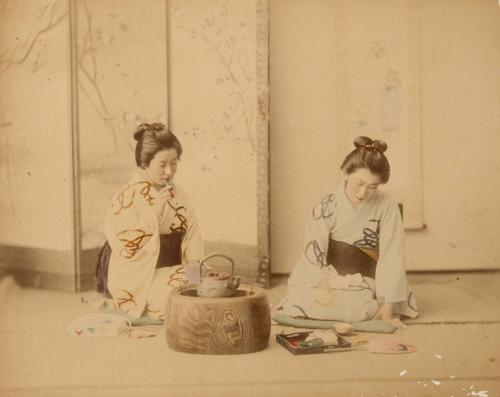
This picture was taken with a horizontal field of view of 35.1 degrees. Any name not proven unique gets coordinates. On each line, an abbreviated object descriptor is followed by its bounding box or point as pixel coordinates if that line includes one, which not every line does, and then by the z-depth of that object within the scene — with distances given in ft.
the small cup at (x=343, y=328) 11.41
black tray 10.75
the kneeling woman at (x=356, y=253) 12.00
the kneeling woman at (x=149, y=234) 12.10
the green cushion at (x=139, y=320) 11.90
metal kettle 10.80
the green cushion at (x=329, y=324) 11.56
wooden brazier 10.53
